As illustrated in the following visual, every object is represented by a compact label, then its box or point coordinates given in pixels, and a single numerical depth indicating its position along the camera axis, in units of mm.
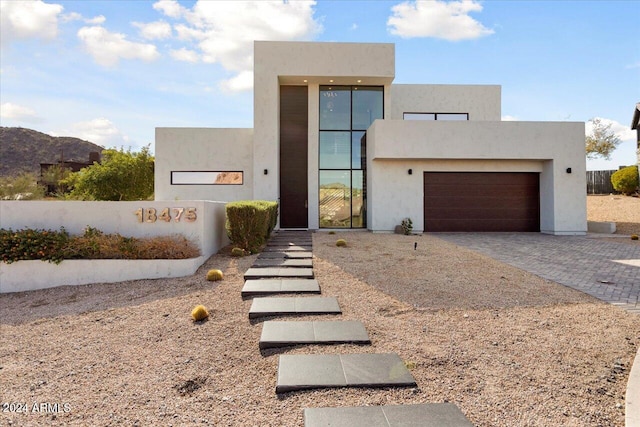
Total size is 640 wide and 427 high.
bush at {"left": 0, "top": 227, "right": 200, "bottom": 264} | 6168
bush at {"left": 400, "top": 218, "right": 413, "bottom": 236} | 11594
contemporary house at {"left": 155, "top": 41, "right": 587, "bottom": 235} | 11578
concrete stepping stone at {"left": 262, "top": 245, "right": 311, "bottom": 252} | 8258
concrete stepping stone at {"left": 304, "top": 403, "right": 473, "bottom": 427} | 2020
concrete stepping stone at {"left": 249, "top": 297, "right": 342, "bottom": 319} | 3986
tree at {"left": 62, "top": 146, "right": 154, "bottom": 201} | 12547
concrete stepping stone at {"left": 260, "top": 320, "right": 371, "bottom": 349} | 3197
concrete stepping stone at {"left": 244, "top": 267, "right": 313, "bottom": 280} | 5809
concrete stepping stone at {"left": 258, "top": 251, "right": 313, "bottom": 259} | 7398
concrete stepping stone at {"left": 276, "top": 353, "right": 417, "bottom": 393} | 2467
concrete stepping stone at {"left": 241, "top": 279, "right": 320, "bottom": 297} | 4867
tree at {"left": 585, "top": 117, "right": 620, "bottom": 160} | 22891
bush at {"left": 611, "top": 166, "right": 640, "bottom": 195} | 17328
